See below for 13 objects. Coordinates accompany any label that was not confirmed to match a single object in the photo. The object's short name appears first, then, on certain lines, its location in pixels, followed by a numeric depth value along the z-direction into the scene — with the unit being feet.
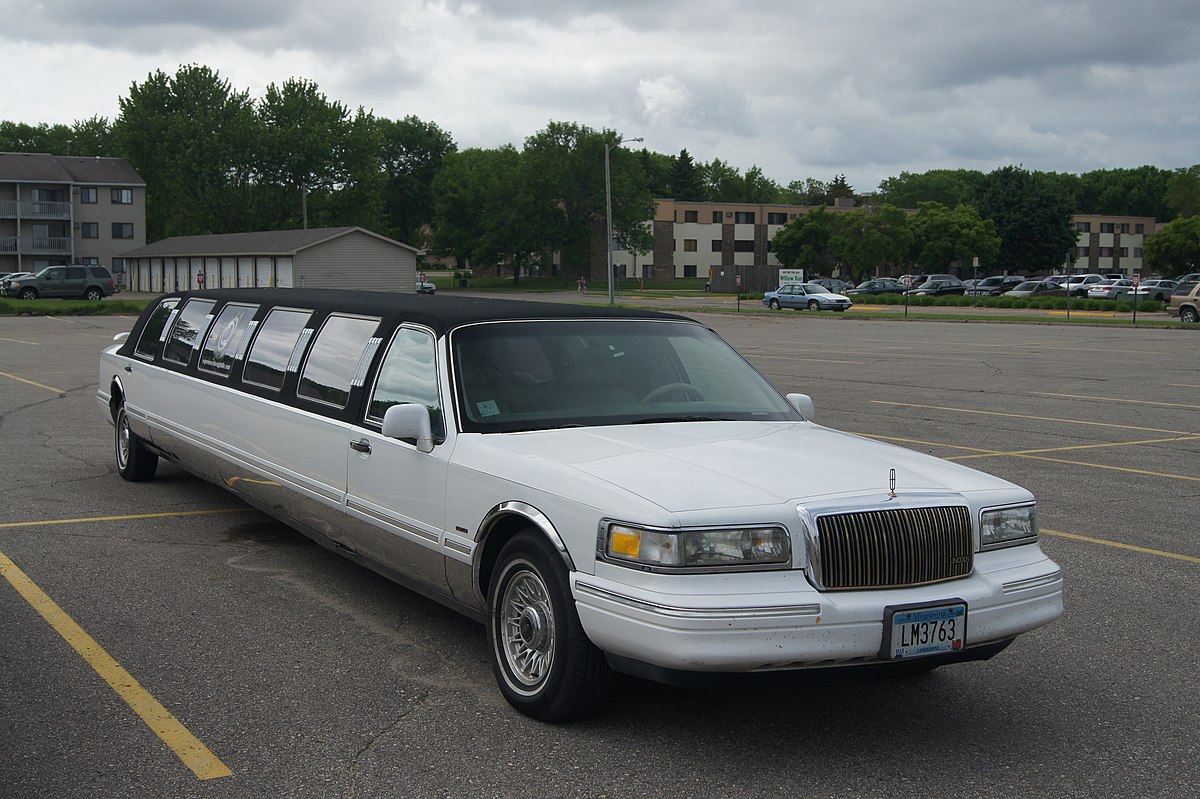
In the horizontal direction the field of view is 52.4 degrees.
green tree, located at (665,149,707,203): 565.12
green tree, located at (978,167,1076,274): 352.49
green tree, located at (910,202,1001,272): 318.86
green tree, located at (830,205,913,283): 296.92
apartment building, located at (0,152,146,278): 301.02
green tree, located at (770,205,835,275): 321.32
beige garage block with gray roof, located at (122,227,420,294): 231.91
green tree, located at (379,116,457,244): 433.48
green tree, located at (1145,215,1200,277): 297.33
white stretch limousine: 13.89
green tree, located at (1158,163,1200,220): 492.95
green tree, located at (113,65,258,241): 321.32
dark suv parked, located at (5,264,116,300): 197.36
